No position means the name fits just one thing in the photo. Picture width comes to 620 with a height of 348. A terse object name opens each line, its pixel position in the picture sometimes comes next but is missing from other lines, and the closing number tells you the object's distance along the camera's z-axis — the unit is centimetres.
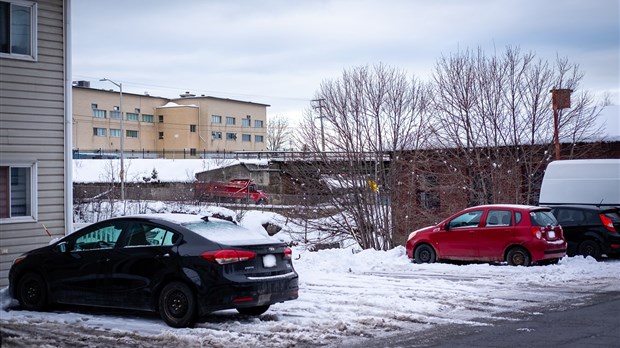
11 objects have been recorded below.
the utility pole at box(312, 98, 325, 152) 2891
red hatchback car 1812
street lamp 4422
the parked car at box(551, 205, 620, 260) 1995
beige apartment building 8669
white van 2242
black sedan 1037
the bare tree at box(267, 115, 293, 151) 11554
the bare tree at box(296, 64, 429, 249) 2842
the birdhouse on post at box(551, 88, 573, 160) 2836
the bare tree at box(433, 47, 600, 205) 3061
